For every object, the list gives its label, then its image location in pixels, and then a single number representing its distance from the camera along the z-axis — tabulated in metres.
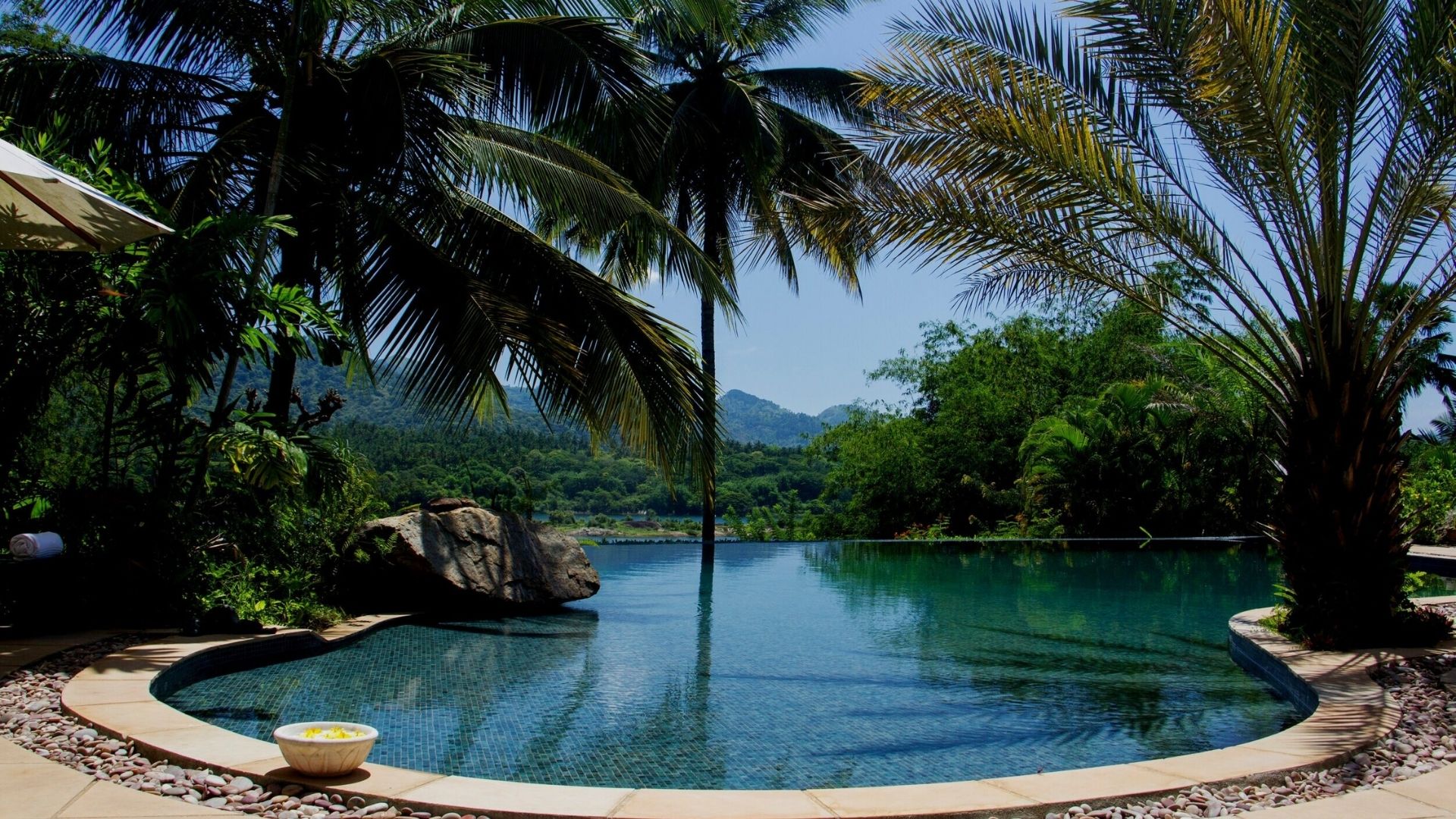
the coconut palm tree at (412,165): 7.13
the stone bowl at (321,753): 3.25
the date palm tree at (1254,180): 5.68
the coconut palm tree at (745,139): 13.86
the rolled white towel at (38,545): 5.76
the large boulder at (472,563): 8.46
